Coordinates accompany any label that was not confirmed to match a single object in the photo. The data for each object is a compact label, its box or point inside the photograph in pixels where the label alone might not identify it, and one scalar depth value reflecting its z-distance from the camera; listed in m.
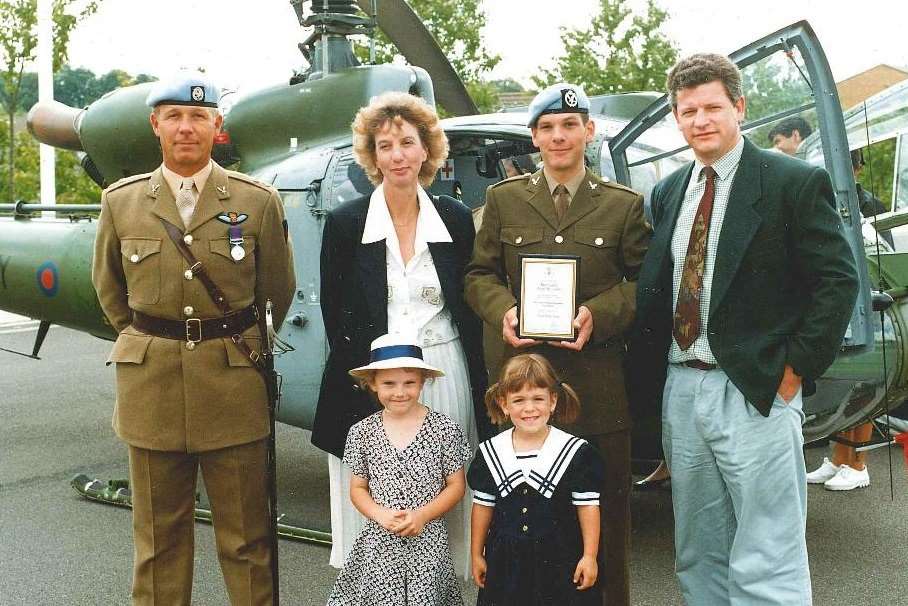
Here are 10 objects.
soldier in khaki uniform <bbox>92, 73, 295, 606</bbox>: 3.15
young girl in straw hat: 3.04
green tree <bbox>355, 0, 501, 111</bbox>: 18.58
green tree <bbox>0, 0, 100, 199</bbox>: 17.89
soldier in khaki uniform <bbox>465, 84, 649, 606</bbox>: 3.07
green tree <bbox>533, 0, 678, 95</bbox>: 19.31
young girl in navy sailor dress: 2.85
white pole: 16.19
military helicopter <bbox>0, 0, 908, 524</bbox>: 3.48
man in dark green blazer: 2.75
